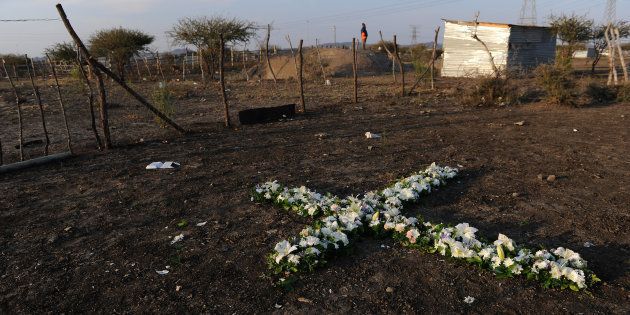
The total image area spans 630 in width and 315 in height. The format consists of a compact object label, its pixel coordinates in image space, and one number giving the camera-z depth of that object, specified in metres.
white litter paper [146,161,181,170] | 6.86
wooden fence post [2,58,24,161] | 7.04
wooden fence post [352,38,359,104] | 13.35
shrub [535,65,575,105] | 11.98
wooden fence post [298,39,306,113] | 11.64
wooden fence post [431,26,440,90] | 14.31
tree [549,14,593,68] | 23.02
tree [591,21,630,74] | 22.83
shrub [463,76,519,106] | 12.51
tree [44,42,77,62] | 28.58
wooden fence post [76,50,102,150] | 7.65
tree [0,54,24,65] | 32.31
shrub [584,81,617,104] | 13.03
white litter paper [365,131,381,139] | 8.80
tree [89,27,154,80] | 27.45
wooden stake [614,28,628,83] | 14.09
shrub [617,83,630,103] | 12.54
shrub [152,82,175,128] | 9.48
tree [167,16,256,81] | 27.67
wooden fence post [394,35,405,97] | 13.72
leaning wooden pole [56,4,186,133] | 7.02
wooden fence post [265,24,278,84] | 21.62
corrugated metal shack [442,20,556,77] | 21.84
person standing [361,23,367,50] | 30.28
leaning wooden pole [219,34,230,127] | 9.45
